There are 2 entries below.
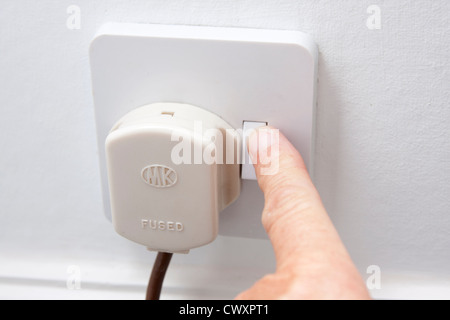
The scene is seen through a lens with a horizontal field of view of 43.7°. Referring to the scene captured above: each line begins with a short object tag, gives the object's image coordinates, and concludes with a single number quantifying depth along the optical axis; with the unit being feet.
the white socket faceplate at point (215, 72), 1.19
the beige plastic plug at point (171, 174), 1.17
